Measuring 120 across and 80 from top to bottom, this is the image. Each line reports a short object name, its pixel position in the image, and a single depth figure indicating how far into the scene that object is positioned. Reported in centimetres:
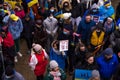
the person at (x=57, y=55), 820
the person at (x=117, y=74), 738
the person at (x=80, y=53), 804
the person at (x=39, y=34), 944
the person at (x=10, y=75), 675
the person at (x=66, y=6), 1003
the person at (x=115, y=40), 838
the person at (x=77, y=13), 1016
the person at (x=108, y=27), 918
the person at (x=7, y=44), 875
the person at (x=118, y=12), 1110
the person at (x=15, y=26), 946
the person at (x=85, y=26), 905
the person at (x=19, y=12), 1044
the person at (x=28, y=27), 979
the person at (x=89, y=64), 749
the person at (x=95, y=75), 698
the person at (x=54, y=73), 718
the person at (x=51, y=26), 955
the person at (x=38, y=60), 796
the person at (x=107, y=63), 759
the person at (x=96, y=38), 871
